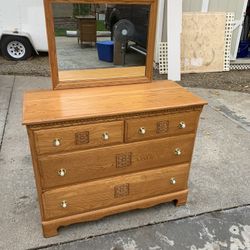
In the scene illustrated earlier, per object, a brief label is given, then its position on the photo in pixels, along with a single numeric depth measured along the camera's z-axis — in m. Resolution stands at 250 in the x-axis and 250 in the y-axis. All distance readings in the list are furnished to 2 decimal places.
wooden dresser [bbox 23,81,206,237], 1.93
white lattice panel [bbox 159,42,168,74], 6.41
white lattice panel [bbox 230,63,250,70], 7.48
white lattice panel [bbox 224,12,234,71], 6.77
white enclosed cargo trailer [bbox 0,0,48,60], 6.69
